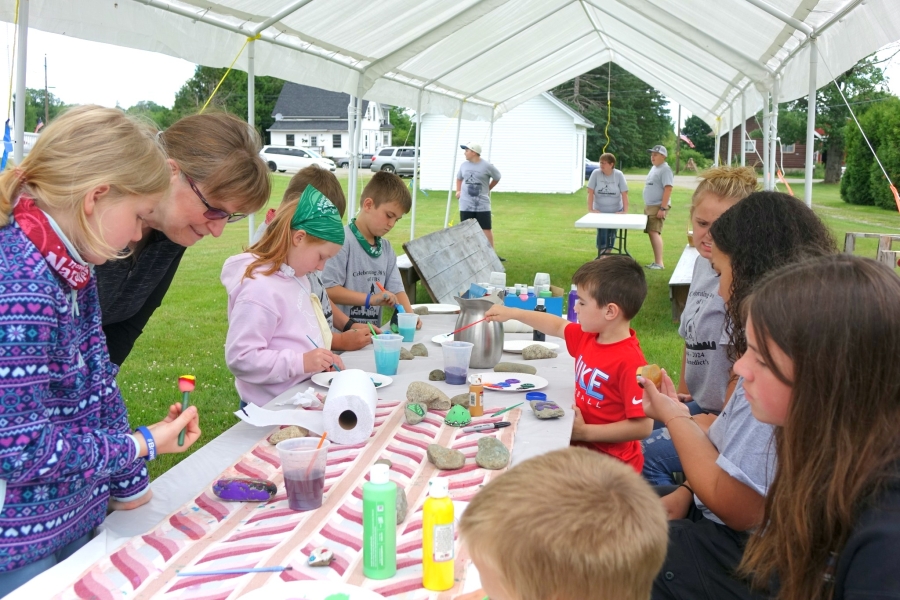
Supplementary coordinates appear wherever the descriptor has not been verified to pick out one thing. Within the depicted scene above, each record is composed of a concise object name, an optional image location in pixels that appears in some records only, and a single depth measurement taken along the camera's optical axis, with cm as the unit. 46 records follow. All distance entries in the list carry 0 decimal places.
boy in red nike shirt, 298
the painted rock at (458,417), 269
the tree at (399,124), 5508
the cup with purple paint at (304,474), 192
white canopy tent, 460
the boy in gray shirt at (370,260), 461
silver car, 3572
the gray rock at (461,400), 282
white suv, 3781
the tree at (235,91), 5338
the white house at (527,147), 3241
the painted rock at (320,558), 168
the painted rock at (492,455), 228
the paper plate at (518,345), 399
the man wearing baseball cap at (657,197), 1265
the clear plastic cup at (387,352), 333
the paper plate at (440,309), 517
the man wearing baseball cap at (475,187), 1323
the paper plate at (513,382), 317
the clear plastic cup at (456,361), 318
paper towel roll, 245
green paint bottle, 162
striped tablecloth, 160
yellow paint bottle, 159
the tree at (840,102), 3709
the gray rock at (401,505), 192
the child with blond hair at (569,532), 116
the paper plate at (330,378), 310
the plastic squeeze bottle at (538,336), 425
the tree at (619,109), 4788
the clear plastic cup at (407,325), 410
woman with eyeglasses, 242
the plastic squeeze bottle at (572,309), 461
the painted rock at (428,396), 285
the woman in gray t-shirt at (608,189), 1394
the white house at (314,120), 5531
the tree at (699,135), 5738
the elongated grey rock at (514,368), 348
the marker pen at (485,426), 264
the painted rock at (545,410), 274
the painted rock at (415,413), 269
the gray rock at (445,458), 227
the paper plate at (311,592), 152
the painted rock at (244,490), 202
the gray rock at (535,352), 384
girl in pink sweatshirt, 298
